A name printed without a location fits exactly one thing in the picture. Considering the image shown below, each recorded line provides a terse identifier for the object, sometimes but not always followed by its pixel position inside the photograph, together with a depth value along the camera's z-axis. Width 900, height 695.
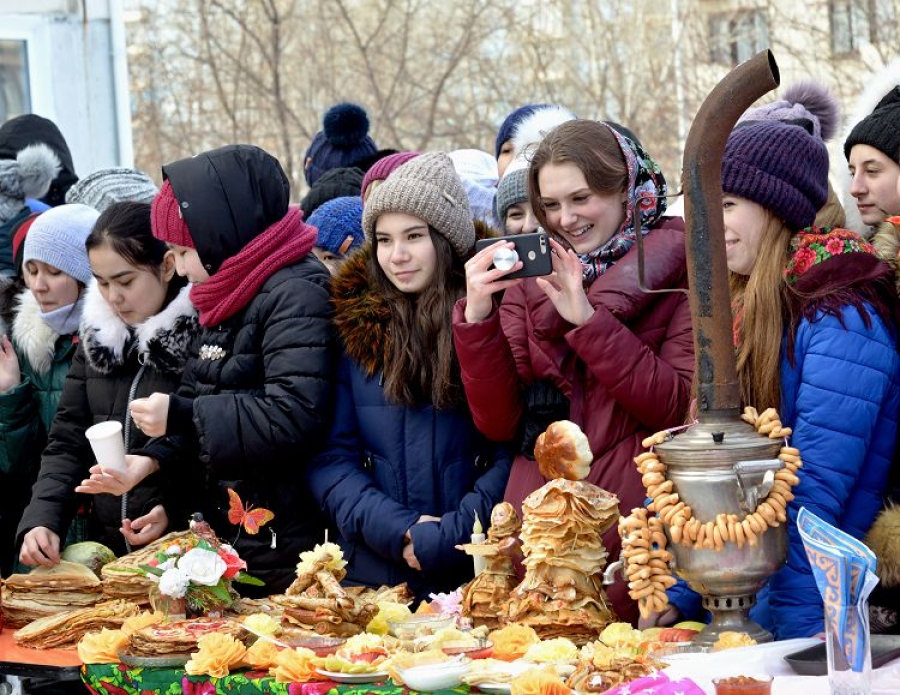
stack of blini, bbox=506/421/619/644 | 5.07
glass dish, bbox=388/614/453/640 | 5.21
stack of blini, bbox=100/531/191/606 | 6.23
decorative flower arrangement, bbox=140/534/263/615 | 5.84
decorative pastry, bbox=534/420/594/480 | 5.18
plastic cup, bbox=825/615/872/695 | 3.82
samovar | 4.46
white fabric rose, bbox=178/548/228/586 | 5.84
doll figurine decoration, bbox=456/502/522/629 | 5.34
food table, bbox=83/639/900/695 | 4.12
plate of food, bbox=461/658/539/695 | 4.62
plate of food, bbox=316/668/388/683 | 4.88
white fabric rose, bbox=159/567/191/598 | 5.83
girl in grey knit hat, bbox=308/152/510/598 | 6.12
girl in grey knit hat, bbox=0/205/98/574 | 7.93
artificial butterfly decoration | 6.20
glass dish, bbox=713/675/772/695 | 3.91
